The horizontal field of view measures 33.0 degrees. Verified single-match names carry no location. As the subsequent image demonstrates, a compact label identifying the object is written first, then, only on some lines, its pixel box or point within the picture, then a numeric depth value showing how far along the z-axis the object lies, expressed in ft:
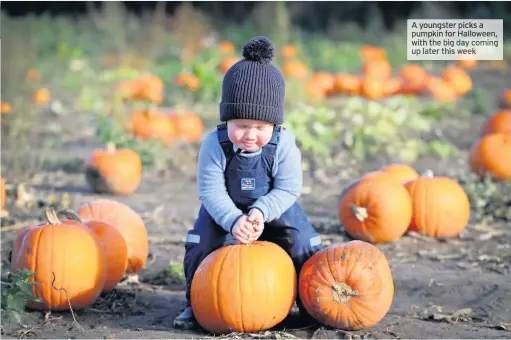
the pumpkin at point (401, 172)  20.08
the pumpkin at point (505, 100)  33.40
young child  13.50
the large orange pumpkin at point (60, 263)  14.21
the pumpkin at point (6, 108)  27.63
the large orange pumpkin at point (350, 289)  12.98
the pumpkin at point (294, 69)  37.34
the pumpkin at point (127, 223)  16.38
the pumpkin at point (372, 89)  36.17
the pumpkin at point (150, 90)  32.71
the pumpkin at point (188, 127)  28.78
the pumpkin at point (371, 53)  43.97
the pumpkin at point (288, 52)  40.90
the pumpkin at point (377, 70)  38.65
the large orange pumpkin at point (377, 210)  18.52
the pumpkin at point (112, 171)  23.22
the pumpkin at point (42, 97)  34.08
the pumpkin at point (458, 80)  37.14
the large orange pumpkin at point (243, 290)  12.97
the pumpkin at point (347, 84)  36.99
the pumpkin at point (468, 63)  42.83
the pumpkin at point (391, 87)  37.32
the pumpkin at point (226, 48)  40.88
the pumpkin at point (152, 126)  28.25
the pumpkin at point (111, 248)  15.33
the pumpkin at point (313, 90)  33.14
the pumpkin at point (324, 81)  36.52
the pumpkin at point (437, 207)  19.19
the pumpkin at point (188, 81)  32.94
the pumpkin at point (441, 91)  35.58
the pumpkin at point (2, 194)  20.01
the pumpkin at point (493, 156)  23.75
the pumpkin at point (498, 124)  26.68
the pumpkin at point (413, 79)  37.60
